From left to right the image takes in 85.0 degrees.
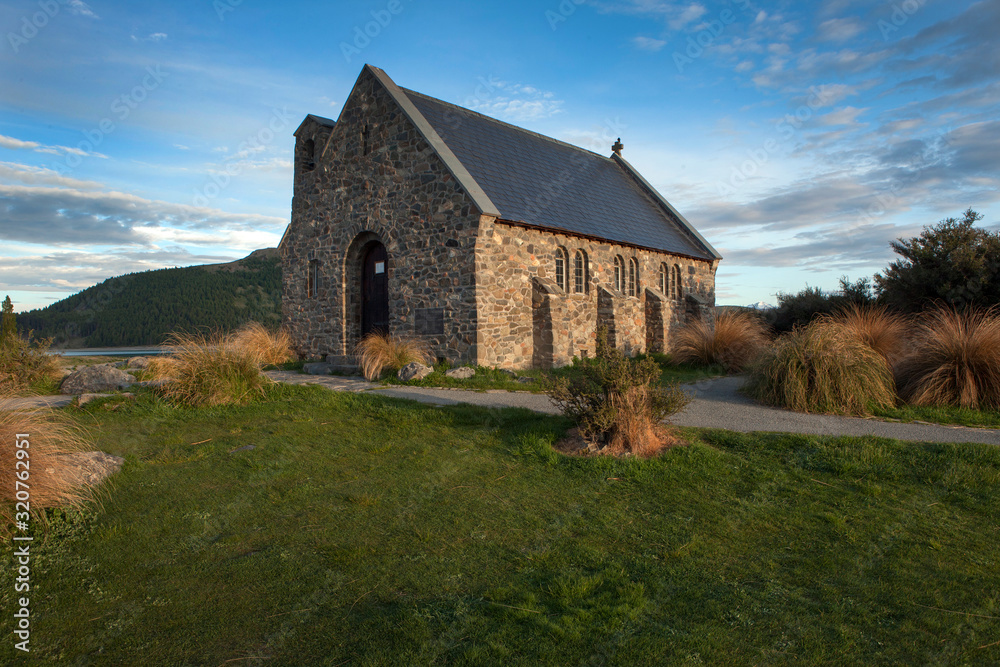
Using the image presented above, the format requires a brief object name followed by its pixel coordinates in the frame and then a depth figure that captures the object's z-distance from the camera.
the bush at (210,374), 8.76
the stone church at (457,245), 13.94
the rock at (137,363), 13.25
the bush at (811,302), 19.08
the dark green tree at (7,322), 11.58
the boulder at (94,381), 9.98
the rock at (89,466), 5.04
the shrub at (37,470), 4.27
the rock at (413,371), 11.95
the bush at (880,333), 10.71
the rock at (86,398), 8.38
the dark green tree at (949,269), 14.25
